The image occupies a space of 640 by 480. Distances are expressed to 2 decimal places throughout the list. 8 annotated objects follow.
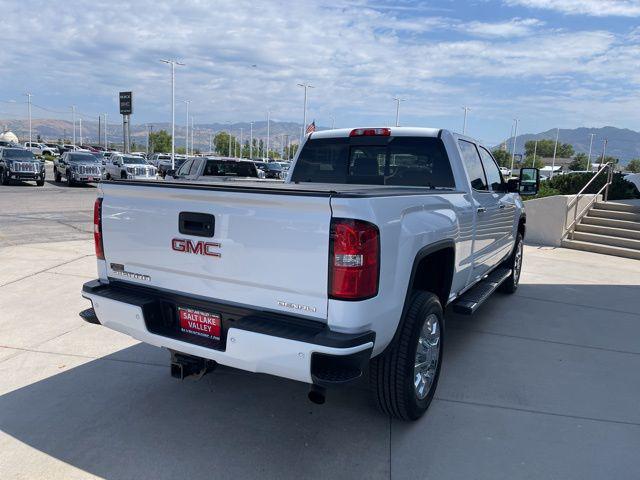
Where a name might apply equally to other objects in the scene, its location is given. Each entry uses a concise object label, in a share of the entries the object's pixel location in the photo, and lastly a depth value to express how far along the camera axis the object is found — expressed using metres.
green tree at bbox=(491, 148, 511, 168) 109.69
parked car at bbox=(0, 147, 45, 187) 23.53
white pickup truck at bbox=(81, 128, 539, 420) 2.68
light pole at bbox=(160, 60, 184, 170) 46.67
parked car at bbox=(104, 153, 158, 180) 28.20
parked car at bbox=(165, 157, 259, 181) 14.91
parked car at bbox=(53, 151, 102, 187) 25.34
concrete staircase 11.64
